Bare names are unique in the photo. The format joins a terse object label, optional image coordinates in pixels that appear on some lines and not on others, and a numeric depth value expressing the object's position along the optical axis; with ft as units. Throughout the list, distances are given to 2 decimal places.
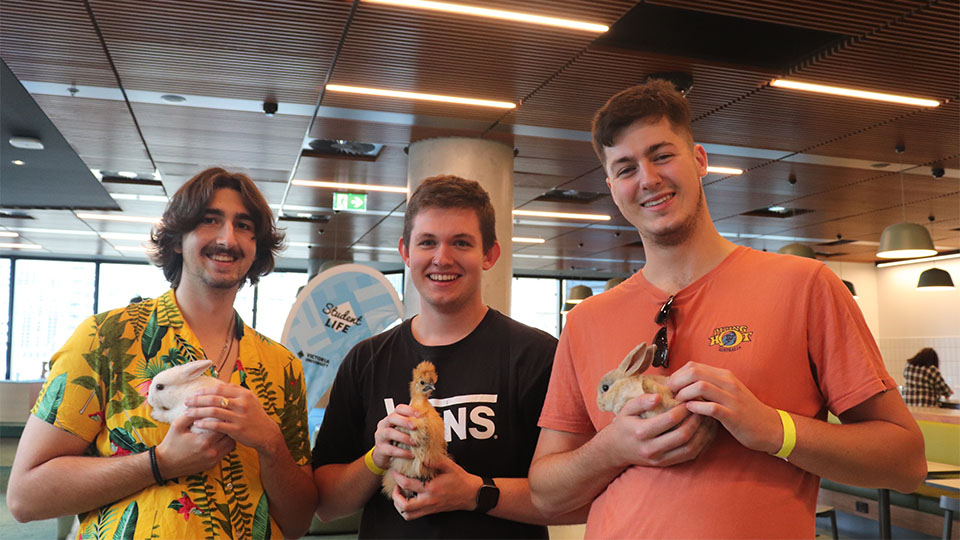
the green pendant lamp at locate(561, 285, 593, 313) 47.64
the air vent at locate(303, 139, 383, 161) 25.27
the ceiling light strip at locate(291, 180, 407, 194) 30.58
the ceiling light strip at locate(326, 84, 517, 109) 19.17
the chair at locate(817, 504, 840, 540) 17.04
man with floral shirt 5.12
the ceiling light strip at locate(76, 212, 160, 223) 38.73
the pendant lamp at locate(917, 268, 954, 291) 32.37
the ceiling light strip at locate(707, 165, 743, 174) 26.63
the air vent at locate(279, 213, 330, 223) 38.72
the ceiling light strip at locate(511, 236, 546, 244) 43.50
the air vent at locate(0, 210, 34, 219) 38.90
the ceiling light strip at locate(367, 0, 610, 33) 14.34
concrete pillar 22.88
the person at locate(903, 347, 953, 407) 30.40
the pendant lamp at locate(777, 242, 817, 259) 24.93
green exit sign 32.22
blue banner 13.48
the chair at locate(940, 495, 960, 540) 14.92
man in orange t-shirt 4.14
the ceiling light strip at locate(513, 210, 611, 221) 35.32
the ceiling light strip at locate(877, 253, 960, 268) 48.29
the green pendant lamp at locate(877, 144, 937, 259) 23.47
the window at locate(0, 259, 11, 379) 55.83
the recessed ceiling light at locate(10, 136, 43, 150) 25.03
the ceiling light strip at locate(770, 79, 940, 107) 18.19
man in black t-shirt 5.61
